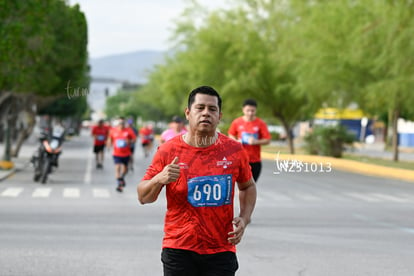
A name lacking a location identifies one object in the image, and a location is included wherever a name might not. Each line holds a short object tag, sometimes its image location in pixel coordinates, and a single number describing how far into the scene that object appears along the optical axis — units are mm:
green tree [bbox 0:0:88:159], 25609
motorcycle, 22109
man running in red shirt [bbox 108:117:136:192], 18969
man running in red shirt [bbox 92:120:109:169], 30000
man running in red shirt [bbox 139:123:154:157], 36375
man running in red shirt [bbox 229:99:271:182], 13023
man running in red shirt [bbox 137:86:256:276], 4867
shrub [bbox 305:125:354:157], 41031
